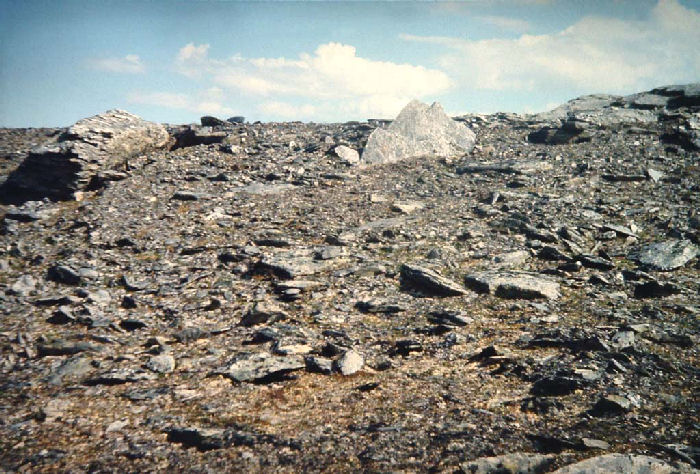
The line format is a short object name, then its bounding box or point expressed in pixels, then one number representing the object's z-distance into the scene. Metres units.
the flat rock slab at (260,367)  7.63
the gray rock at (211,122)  22.03
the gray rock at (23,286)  10.24
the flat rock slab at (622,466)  4.90
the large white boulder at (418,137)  19.59
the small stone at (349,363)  7.81
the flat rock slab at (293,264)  11.28
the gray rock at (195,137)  19.72
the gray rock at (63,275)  10.78
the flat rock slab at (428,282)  10.48
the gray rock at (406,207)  15.20
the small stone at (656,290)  10.09
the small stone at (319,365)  7.81
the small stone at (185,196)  15.45
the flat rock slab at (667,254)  11.32
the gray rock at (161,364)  7.85
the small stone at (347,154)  19.22
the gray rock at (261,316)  9.40
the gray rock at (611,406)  6.22
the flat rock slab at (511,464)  5.11
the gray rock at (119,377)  7.46
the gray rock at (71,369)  7.54
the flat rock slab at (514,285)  10.24
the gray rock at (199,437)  5.89
